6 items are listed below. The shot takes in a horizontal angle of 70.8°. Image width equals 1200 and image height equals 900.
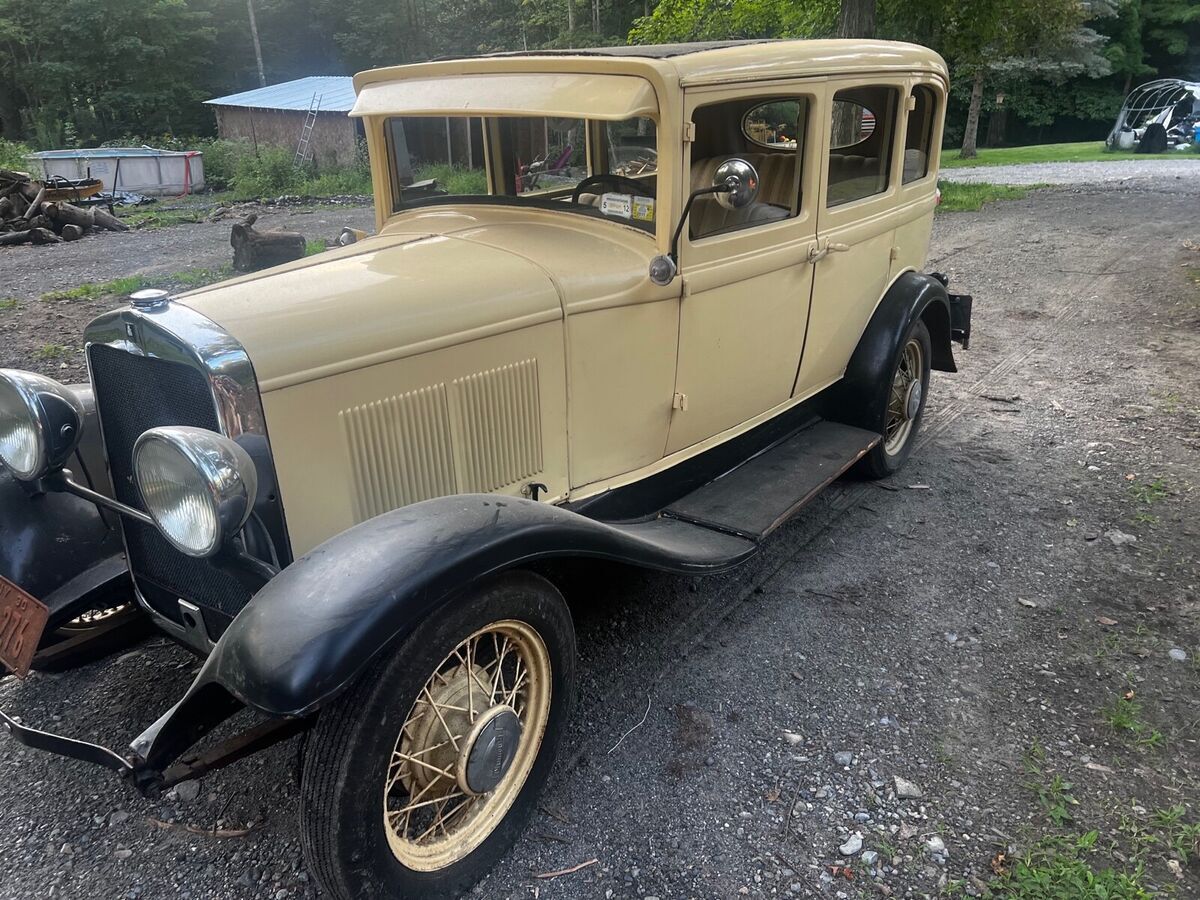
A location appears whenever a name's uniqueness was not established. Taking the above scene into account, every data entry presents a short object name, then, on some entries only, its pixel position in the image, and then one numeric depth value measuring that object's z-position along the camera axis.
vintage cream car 1.96
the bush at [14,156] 20.31
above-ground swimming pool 19.98
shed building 23.41
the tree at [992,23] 13.61
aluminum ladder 23.80
